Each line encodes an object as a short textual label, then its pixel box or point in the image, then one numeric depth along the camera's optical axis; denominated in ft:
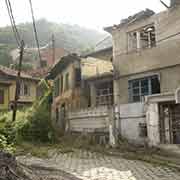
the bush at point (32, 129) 58.80
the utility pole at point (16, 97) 63.52
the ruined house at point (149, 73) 43.27
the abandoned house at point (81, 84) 63.57
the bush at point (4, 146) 27.66
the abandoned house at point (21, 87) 107.04
